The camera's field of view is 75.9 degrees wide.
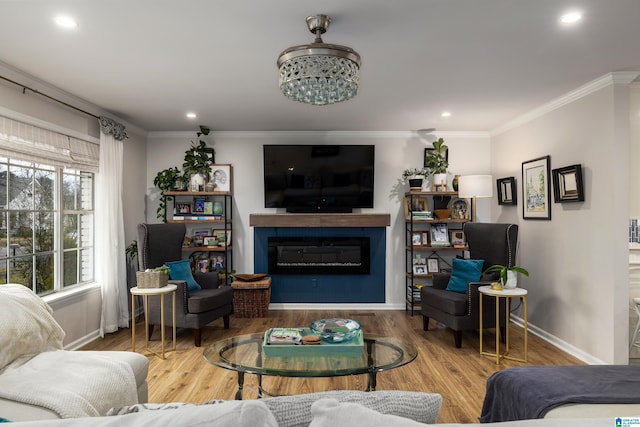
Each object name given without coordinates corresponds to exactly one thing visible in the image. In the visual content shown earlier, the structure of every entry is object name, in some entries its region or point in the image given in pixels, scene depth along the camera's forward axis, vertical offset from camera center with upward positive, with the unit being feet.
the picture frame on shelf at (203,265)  17.65 -1.95
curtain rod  10.49 +3.57
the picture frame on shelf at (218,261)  17.82 -1.82
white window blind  10.40 +2.16
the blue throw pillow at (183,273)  14.24 -1.85
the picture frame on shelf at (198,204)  18.12 +0.69
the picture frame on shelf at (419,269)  17.90 -2.24
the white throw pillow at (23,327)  6.95 -1.91
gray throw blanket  5.79 -2.56
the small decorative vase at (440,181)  17.60 +1.57
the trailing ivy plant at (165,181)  17.26 +1.65
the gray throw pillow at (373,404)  3.18 -1.50
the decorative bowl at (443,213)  17.51 +0.20
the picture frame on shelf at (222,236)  17.78 -0.73
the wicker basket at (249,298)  16.87 -3.26
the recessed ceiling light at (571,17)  7.70 +3.81
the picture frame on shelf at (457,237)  17.92 -0.87
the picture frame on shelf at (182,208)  17.88 +0.52
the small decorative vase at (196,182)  17.42 +1.61
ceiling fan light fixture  6.86 +2.51
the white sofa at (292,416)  2.78 -1.39
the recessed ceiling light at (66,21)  7.84 +3.90
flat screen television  17.99 +1.93
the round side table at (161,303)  12.13 -2.58
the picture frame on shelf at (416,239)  17.88 -0.93
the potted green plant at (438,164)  17.42 +2.31
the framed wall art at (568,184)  12.06 +0.99
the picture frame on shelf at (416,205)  18.04 +0.57
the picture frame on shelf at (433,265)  18.16 -2.10
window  10.93 -0.13
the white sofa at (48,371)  5.85 -2.48
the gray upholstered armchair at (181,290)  13.35 -2.50
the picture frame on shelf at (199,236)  17.95 -0.72
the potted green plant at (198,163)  17.31 +2.39
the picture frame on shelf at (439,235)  17.62 -0.76
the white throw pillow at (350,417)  2.72 -1.35
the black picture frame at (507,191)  16.25 +1.07
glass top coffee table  7.47 -2.78
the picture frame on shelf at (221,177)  18.28 +1.90
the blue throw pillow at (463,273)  13.82 -1.89
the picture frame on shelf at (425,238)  17.99 -0.90
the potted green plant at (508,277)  12.17 -1.79
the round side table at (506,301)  11.67 -2.46
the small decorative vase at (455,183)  18.05 +1.51
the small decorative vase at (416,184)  17.48 +1.45
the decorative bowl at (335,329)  8.98 -2.56
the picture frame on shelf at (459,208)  18.07 +0.42
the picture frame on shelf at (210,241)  17.84 -0.93
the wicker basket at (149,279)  12.36 -1.78
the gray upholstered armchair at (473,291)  12.92 -2.53
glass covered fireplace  18.42 -1.67
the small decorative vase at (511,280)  12.19 -1.87
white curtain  14.47 -0.26
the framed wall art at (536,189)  13.91 +1.00
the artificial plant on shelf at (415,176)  17.52 +1.86
